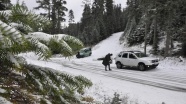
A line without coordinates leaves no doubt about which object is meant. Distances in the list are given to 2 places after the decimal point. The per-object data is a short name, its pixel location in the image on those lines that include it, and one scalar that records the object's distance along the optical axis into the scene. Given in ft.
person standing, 77.14
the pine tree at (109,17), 247.70
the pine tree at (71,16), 368.07
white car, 75.80
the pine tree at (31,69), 3.79
